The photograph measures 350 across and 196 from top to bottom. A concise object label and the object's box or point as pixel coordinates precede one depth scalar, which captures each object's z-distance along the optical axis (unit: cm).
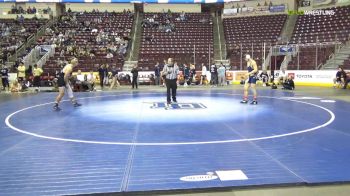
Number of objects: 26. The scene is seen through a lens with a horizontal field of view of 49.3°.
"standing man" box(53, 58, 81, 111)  1165
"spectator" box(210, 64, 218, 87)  2489
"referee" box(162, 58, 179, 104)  1263
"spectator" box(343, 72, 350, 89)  2095
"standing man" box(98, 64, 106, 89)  2287
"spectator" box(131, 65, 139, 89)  2218
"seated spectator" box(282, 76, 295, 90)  2020
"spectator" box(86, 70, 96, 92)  2067
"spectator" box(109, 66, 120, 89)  2205
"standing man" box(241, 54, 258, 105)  1239
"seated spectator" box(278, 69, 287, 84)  2349
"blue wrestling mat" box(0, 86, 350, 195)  452
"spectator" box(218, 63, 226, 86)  2489
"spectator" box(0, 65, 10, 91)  2156
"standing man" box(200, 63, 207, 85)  2625
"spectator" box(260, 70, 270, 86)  2473
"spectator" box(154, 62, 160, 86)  2566
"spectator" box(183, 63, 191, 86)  2548
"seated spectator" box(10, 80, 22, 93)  1983
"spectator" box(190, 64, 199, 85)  2587
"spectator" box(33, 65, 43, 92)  2258
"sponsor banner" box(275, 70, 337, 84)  2344
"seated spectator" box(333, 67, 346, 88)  2133
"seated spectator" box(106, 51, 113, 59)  3039
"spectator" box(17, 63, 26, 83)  2173
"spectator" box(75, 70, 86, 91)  2041
